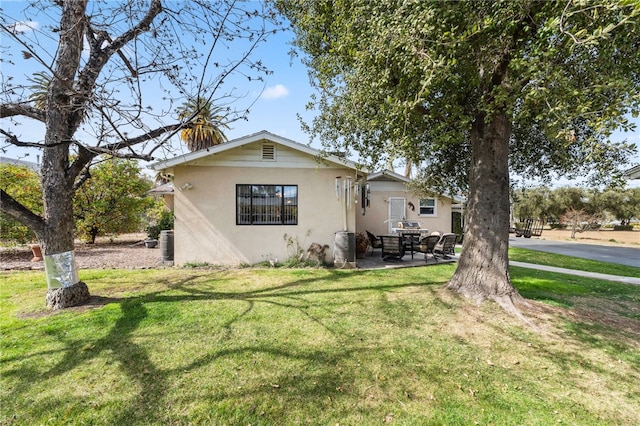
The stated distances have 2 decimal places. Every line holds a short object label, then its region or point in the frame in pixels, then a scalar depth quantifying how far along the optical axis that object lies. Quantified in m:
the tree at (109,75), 4.27
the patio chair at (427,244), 10.76
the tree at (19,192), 11.07
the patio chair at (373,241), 12.58
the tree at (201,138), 20.41
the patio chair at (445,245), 10.55
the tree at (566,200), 31.30
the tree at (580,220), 25.44
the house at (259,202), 9.51
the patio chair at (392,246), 10.28
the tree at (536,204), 32.34
